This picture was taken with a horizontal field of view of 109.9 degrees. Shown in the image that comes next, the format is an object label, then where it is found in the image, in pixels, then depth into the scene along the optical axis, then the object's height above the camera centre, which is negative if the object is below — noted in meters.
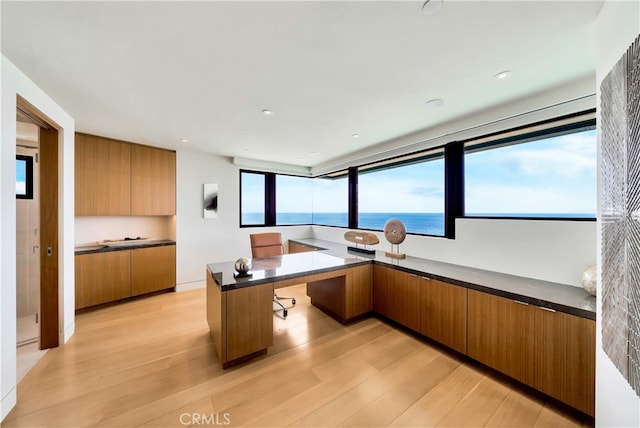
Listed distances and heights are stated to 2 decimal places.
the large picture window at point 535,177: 1.90 +0.35
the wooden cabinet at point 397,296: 2.39 -0.96
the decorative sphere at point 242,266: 2.12 -0.50
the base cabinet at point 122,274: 2.96 -0.88
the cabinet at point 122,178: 3.06 +0.53
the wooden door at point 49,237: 2.18 -0.23
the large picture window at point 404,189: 3.05 +0.46
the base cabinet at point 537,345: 1.42 -0.96
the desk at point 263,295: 1.91 -0.82
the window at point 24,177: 2.72 +0.45
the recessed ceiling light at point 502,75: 1.65 +1.03
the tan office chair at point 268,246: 3.22 -0.49
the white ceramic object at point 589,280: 1.64 -0.50
